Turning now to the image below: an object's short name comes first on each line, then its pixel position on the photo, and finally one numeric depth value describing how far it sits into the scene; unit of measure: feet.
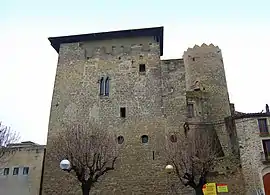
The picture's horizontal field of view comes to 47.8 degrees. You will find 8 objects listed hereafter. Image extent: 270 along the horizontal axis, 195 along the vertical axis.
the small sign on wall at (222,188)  61.98
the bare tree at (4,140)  60.39
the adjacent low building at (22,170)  68.39
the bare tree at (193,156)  53.57
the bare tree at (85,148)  53.51
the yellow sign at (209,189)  61.37
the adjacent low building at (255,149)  61.41
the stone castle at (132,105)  65.98
